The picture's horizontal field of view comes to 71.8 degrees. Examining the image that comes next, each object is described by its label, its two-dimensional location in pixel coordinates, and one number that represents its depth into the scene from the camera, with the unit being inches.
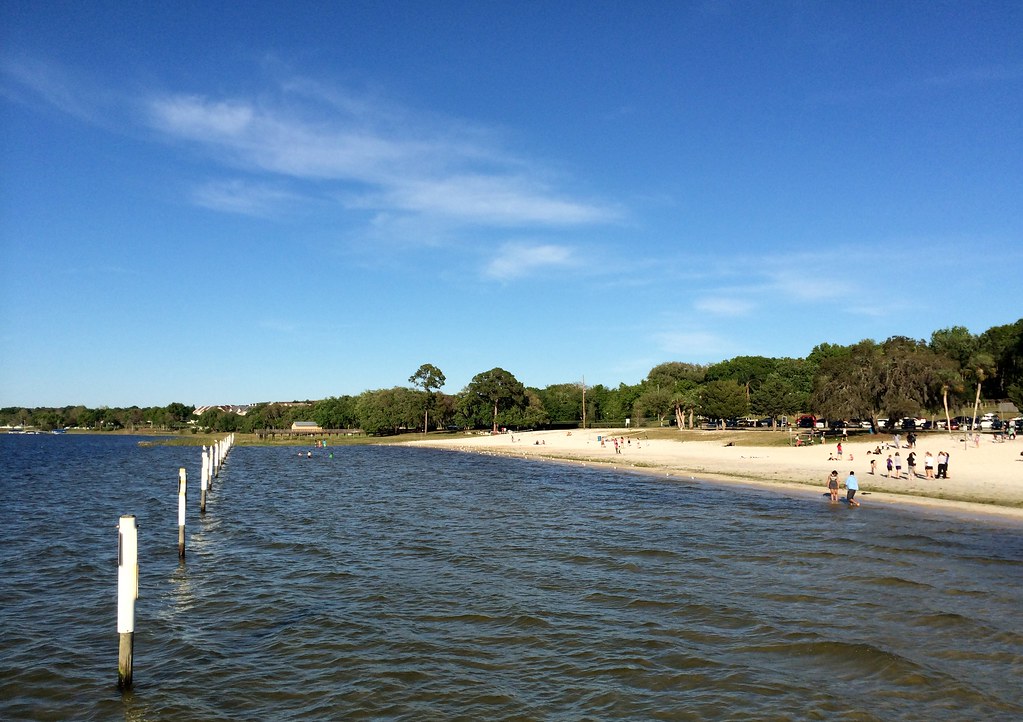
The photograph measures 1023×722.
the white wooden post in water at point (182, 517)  874.1
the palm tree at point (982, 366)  3518.9
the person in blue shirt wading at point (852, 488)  1282.0
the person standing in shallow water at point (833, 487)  1344.7
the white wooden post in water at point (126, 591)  418.6
